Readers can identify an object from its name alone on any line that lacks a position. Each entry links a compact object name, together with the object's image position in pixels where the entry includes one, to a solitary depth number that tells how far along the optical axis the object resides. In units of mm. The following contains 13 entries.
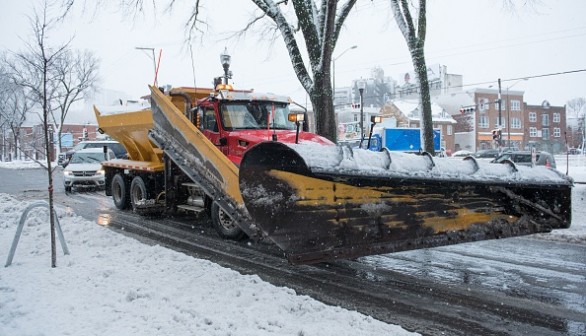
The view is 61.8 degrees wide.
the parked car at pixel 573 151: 67112
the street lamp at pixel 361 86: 22125
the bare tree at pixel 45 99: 5973
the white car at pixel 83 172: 17000
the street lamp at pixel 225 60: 12275
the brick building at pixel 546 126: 73062
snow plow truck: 4953
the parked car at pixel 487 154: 44062
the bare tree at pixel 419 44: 14912
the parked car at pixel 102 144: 19958
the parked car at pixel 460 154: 47812
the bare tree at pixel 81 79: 38219
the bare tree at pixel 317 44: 12180
